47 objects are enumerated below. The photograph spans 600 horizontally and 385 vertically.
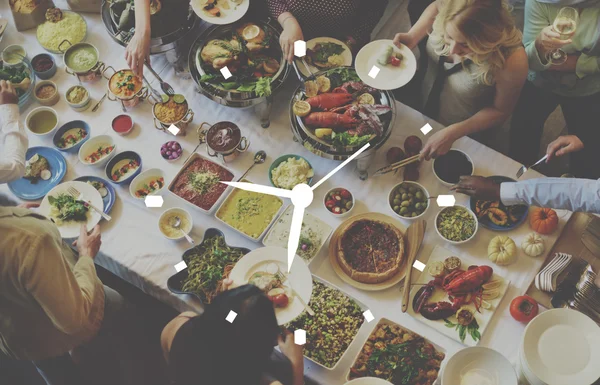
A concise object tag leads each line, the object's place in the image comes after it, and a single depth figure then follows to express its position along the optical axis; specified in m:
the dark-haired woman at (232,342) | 1.82
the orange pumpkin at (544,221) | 2.68
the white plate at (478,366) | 2.23
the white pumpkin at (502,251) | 2.63
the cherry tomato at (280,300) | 2.47
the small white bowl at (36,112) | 3.09
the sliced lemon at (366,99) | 2.88
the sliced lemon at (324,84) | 2.95
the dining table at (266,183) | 2.58
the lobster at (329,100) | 2.88
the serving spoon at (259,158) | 2.99
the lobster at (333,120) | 2.81
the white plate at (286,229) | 2.72
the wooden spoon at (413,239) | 2.63
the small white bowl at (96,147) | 2.98
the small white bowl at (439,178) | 2.84
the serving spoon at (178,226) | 2.73
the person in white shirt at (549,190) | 2.44
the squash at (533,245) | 2.64
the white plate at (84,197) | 2.79
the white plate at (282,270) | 2.47
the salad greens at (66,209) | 2.80
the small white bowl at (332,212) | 2.79
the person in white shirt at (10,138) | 2.55
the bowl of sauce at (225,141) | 2.94
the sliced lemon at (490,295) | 2.57
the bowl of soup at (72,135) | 3.05
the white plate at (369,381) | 2.25
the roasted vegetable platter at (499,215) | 2.72
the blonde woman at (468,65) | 2.47
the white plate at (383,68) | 2.87
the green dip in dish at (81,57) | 3.28
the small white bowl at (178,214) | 2.80
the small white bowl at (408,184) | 2.77
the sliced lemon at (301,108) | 2.86
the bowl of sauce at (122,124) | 3.09
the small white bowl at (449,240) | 2.67
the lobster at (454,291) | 2.54
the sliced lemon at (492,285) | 2.59
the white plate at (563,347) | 2.20
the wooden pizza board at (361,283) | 2.61
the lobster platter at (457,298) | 2.51
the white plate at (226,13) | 3.09
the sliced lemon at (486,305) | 2.55
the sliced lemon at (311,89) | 2.94
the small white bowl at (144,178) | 2.90
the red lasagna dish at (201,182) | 2.83
